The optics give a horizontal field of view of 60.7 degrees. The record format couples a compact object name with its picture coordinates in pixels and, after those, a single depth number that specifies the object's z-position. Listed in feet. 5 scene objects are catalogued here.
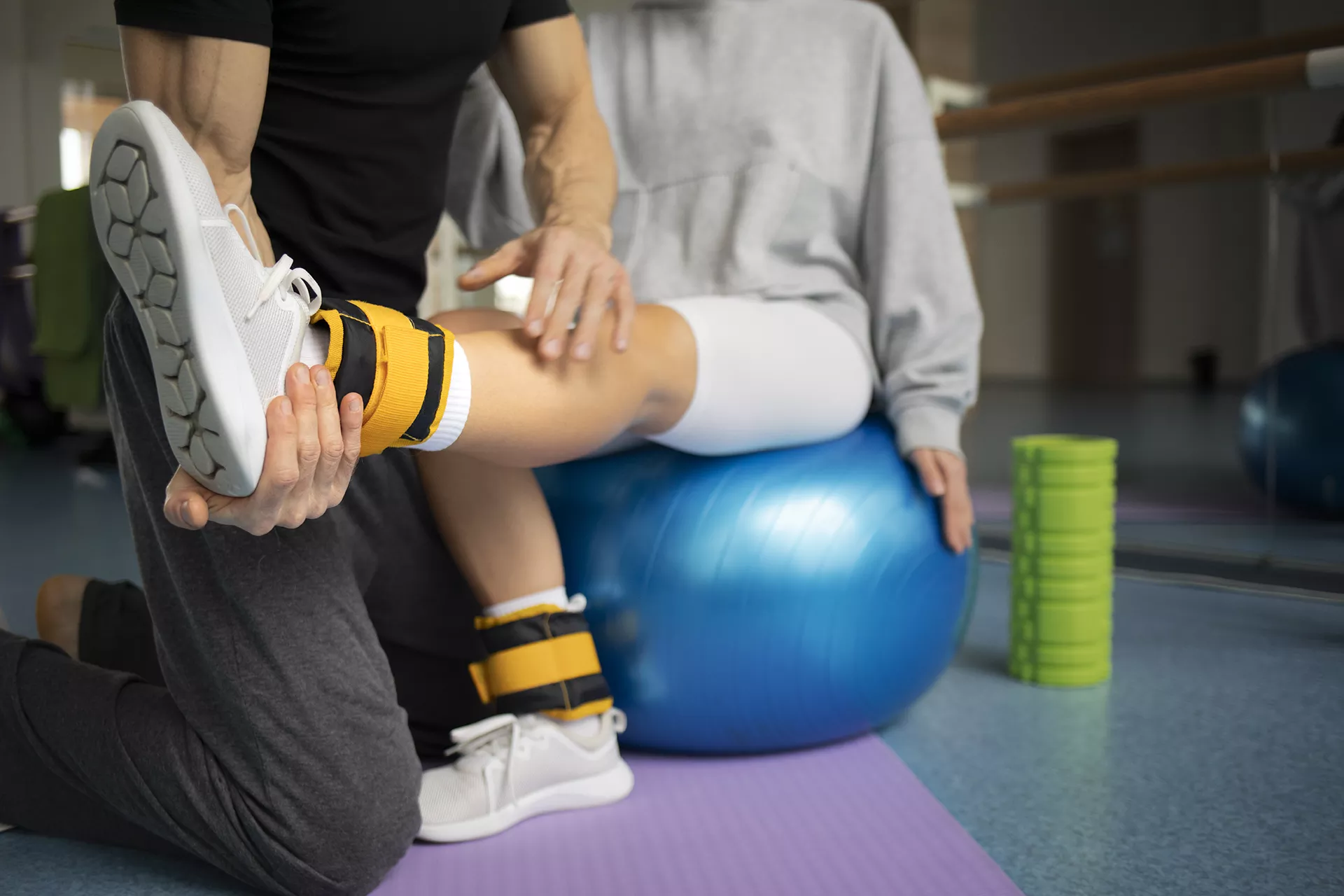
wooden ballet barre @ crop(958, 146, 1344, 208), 8.30
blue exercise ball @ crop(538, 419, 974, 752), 3.88
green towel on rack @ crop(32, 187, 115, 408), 11.19
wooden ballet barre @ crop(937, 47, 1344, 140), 5.75
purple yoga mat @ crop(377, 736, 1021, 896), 3.15
